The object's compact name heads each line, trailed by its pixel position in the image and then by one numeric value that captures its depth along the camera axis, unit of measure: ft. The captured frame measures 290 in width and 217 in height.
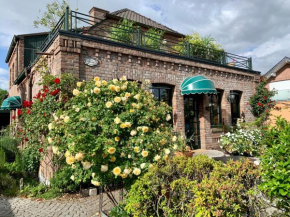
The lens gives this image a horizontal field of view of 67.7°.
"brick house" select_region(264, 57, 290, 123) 63.26
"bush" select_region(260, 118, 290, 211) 8.17
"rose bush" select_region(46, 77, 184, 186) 10.19
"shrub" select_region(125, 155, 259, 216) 7.26
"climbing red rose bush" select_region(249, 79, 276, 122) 36.83
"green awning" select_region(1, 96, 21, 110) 39.55
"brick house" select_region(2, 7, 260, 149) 20.54
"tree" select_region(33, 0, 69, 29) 48.88
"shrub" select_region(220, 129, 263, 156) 29.48
